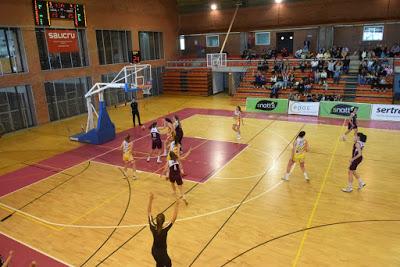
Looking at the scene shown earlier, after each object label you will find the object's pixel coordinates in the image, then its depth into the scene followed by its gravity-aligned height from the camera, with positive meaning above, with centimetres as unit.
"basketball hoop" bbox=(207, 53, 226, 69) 2728 -31
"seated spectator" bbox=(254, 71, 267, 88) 2416 -192
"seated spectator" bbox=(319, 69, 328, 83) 2270 -166
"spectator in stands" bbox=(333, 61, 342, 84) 2223 -153
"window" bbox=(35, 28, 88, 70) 1938 +51
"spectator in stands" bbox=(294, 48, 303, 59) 2569 -2
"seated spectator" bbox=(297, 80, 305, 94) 2210 -235
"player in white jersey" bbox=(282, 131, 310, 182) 962 -285
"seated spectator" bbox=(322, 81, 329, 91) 2205 -226
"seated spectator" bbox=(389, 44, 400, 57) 2303 -16
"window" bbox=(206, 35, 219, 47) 3157 +157
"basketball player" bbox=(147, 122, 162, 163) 1178 -281
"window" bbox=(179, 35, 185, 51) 3253 +158
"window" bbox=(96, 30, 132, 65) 2350 +112
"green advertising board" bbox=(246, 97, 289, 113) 2059 -319
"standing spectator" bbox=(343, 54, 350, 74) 2292 -93
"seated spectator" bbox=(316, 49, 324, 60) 2406 -23
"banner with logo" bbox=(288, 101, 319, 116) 1962 -333
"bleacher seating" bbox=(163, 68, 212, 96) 2812 -202
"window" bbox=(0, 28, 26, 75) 1766 +74
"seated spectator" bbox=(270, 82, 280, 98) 2247 -251
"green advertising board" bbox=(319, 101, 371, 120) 1848 -333
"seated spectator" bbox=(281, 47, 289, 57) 2706 +5
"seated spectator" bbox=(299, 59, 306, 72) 2400 -96
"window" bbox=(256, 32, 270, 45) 2955 +148
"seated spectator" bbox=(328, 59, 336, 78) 2297 -116
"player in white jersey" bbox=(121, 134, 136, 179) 1038 -286
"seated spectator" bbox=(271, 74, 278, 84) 2376 -179
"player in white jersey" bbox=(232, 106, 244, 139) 1431 -289
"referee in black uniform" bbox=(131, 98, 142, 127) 1712 -248
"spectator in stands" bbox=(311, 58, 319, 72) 2350 -85
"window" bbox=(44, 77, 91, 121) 2031 -213
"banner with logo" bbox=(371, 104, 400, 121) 1773 -343
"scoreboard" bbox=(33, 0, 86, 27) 1852 +305
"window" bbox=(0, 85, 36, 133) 1788 -240
